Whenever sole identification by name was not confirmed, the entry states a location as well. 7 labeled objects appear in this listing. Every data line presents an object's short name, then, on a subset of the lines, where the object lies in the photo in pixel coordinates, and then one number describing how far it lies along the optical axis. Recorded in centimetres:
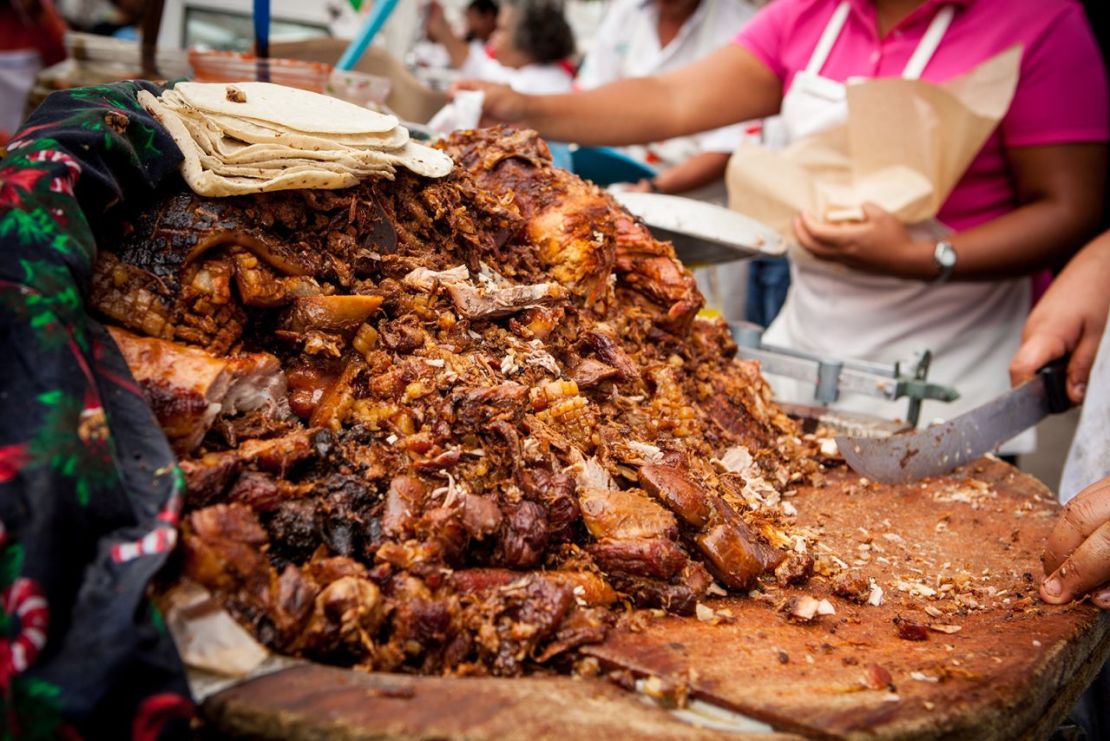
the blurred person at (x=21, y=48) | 191
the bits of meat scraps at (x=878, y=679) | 69
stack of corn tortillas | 86
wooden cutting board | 58
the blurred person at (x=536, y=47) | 232
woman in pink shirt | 131
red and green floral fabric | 55
